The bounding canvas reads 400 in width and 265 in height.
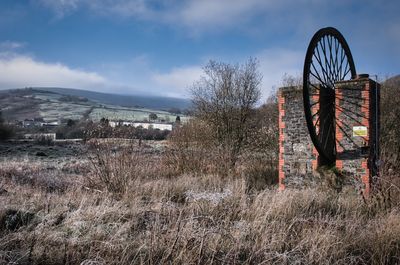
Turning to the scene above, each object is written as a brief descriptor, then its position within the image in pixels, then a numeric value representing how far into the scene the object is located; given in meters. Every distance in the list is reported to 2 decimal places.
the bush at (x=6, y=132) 42.03
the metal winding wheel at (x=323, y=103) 8.71
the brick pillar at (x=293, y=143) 9.61
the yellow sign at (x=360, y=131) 8.87
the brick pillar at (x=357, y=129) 8.83
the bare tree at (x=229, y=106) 18.27
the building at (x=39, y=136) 42.00
